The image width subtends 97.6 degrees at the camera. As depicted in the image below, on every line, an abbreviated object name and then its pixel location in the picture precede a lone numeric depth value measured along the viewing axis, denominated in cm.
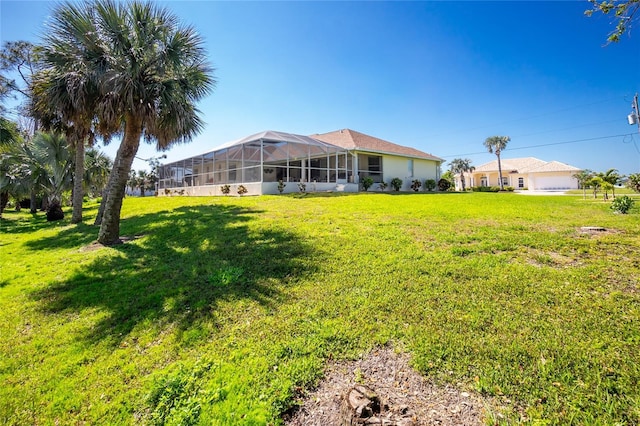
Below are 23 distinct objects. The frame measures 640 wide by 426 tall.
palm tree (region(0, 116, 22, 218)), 1209
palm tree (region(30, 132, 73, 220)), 1545
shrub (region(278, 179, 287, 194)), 1811
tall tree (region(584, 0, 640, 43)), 393
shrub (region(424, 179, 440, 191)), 2677
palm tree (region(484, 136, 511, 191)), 4653
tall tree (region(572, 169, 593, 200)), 2422
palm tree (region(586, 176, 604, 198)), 1433
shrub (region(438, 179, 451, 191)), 2840
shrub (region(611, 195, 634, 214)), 862
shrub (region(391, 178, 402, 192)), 2395
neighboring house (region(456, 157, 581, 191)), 3681
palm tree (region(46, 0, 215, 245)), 787
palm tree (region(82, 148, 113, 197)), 2082
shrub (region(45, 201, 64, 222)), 1525
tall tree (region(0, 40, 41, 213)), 2031
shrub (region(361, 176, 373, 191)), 2159
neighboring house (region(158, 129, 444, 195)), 1859
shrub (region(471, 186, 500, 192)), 3735
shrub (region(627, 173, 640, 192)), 1723
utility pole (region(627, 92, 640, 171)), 1664
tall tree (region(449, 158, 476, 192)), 4858
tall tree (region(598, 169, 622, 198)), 1591
